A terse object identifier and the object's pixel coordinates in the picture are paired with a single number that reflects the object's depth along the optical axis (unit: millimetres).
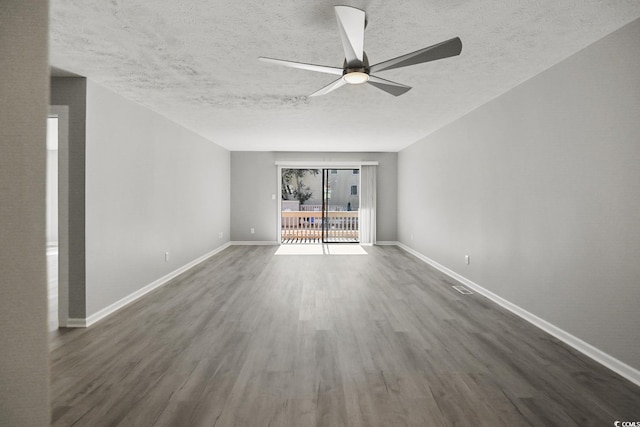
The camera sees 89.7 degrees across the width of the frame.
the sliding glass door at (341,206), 8617
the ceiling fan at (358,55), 1807
